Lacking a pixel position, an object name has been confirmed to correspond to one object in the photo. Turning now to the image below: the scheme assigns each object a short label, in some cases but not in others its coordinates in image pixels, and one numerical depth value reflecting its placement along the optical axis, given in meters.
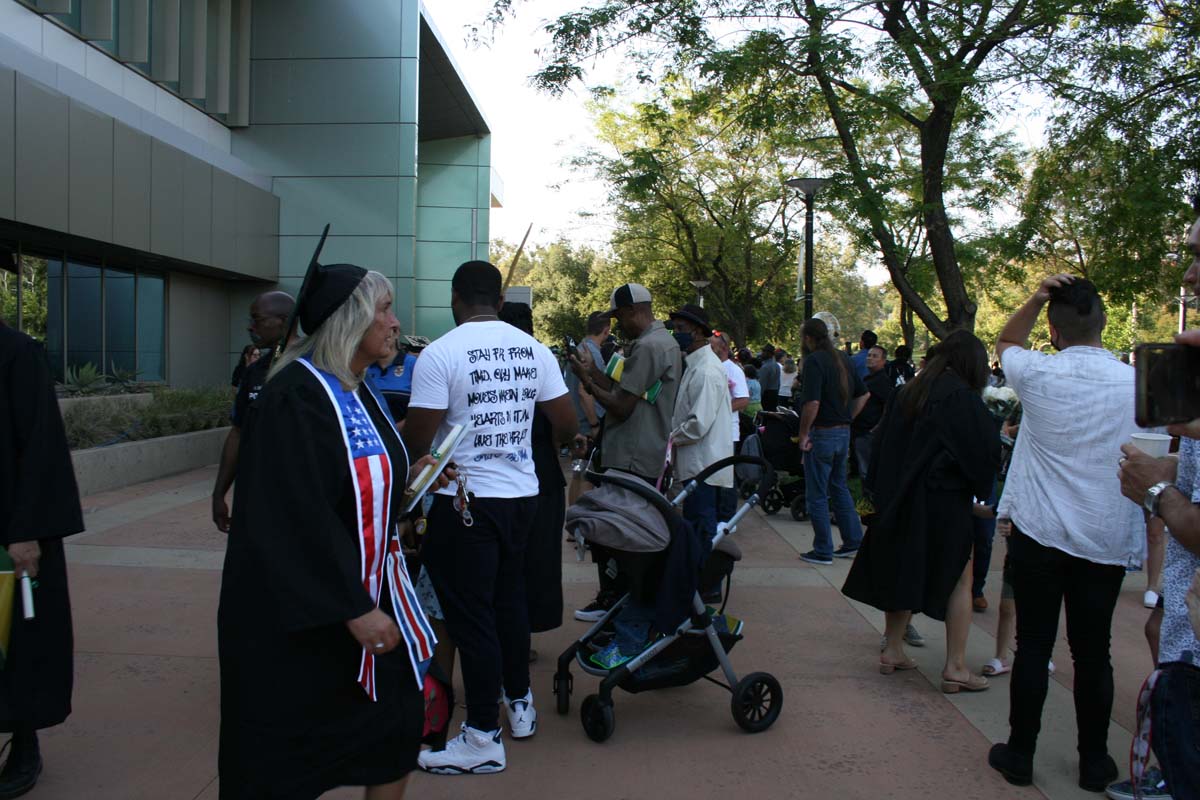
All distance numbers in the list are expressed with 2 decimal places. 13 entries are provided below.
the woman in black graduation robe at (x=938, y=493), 4.67
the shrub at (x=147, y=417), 10.80
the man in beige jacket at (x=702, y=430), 6.30
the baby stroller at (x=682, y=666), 4.19
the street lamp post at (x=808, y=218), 15.09
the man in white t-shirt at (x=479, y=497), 3.83
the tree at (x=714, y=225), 29.69
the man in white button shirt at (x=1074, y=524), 3.69
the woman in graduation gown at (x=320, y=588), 2.32
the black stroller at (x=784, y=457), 9.61
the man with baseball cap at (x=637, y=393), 5.76
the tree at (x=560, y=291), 50.50
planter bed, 10.12
